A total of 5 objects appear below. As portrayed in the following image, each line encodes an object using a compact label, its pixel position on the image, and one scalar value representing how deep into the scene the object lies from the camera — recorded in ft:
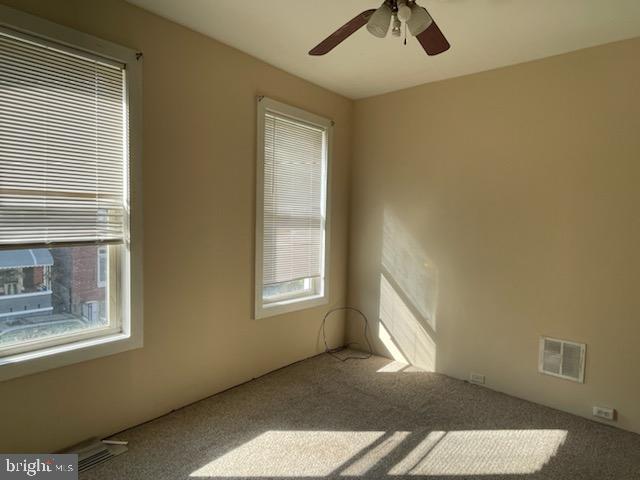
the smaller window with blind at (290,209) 10.68
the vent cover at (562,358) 9.19
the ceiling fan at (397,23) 5.78
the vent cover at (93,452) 6.98
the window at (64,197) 6.49
